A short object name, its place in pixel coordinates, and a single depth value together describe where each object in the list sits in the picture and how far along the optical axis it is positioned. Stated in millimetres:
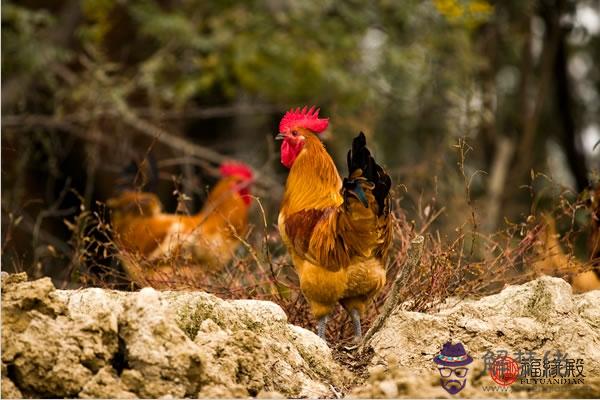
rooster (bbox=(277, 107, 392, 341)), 9984
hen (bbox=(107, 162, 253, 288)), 11250
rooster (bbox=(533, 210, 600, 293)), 11594
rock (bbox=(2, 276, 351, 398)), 7273
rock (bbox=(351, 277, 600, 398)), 9211
